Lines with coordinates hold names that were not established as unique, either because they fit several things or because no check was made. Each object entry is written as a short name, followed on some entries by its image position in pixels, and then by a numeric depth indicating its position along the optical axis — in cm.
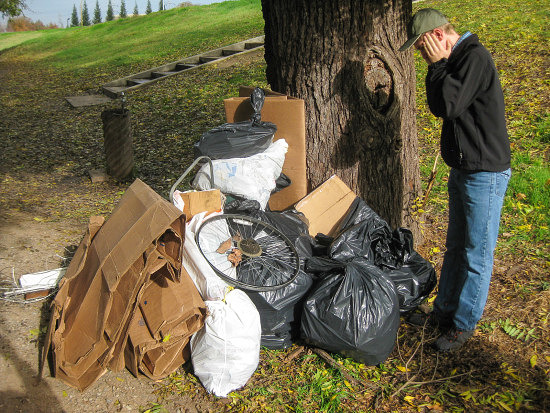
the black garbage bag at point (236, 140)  339
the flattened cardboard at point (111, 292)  251
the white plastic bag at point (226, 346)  263
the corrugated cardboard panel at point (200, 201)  318
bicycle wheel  302
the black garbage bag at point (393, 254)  325
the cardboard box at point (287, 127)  363
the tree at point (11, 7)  2093
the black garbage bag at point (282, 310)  294
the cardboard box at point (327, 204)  373
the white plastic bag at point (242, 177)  335
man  249
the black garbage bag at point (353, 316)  277
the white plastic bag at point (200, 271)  271
